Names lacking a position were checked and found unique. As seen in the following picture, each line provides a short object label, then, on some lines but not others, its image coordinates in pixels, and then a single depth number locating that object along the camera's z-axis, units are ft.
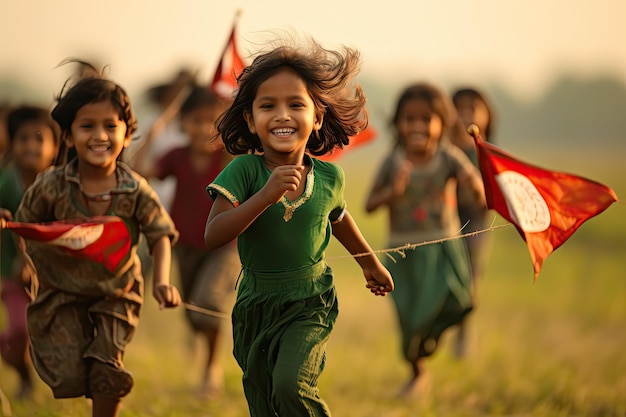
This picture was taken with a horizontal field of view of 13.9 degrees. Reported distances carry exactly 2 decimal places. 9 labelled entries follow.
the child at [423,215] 57.52
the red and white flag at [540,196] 42.52
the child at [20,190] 53.72
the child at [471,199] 71.20
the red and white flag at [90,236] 39.81
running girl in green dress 35.32
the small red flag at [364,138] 59.62
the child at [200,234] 57.98
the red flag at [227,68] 59.26
